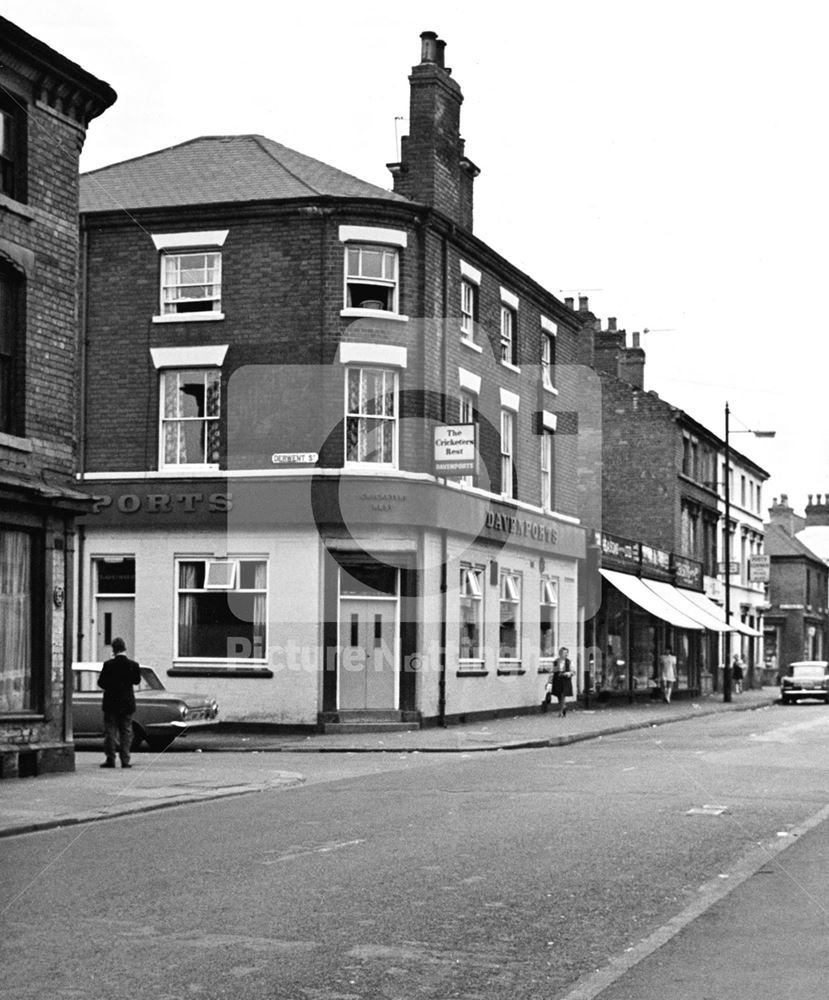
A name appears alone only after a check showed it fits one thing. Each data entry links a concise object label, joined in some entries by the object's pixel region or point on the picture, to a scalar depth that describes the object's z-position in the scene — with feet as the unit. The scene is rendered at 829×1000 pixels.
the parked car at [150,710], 82.79
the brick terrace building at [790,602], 276.62
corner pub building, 100.27
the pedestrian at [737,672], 199.98
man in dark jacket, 69.36
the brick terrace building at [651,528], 153.99
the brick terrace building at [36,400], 63.77
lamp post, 165.27
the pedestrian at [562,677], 119.65
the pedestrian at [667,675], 162.40
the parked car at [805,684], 172.24
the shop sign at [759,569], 209.46
